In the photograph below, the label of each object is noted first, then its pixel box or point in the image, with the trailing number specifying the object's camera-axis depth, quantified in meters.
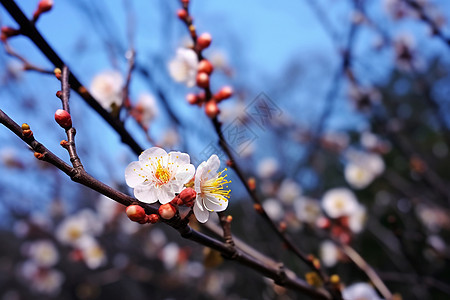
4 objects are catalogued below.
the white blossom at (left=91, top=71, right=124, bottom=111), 0.35
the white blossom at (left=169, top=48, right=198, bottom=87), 0.30
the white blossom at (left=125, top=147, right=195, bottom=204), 0.20
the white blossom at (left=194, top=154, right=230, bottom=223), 0.20
